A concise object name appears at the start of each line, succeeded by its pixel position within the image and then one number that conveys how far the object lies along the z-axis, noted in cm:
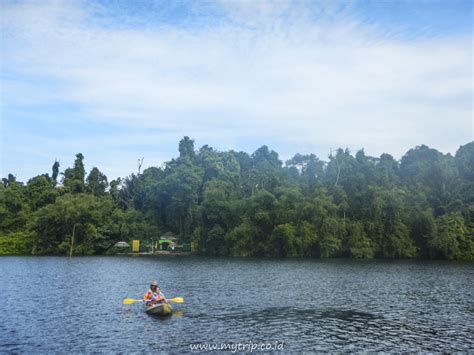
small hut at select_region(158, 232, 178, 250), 10000
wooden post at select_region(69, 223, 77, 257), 8742
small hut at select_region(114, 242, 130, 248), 9344
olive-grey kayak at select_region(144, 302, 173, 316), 2918
